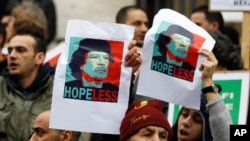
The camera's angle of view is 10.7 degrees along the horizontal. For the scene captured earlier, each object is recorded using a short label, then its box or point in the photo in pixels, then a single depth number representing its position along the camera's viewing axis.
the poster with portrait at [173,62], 9.47
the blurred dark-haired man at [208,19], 12.84
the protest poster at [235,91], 10.65
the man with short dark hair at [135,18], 12.41
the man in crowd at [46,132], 9.66
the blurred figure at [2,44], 12.77
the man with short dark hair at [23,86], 11.02
